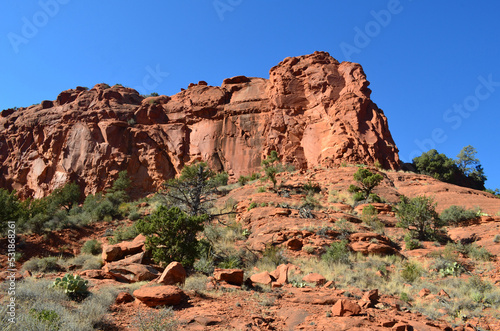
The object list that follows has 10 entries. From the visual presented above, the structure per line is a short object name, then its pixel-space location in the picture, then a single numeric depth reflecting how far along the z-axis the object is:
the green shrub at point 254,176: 30.70
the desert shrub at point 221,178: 30.89
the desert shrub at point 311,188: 21.67
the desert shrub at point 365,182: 20.33
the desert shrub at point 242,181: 28.61
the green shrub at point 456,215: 15.92
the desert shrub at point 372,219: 15.14
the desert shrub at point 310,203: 17.93
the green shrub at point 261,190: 20.74
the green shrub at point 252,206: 17.11
